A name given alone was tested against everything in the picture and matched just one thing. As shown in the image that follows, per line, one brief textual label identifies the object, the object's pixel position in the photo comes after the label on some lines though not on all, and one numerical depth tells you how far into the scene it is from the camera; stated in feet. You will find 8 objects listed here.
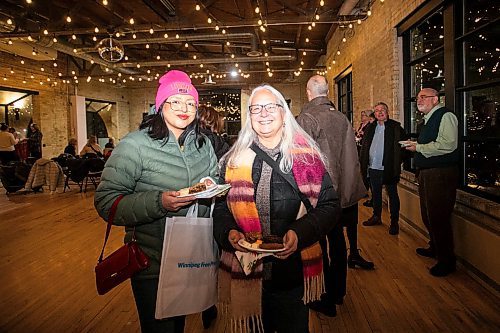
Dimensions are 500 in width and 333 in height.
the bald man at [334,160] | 9.40
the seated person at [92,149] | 34.69
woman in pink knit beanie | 5.38
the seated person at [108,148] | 38.00
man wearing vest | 11.71
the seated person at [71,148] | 39.19
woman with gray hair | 5.57
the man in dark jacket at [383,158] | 16.35
